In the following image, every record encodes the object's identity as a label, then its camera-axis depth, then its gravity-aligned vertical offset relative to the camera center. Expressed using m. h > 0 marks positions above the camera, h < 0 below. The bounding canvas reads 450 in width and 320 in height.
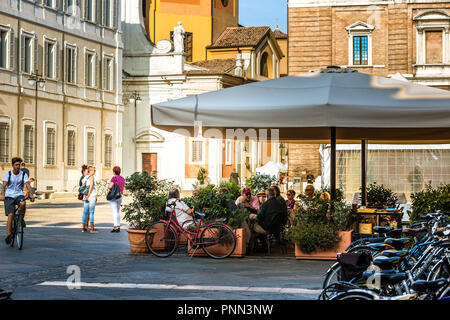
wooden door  54.97 +0.45
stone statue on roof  55.19 +8.00
